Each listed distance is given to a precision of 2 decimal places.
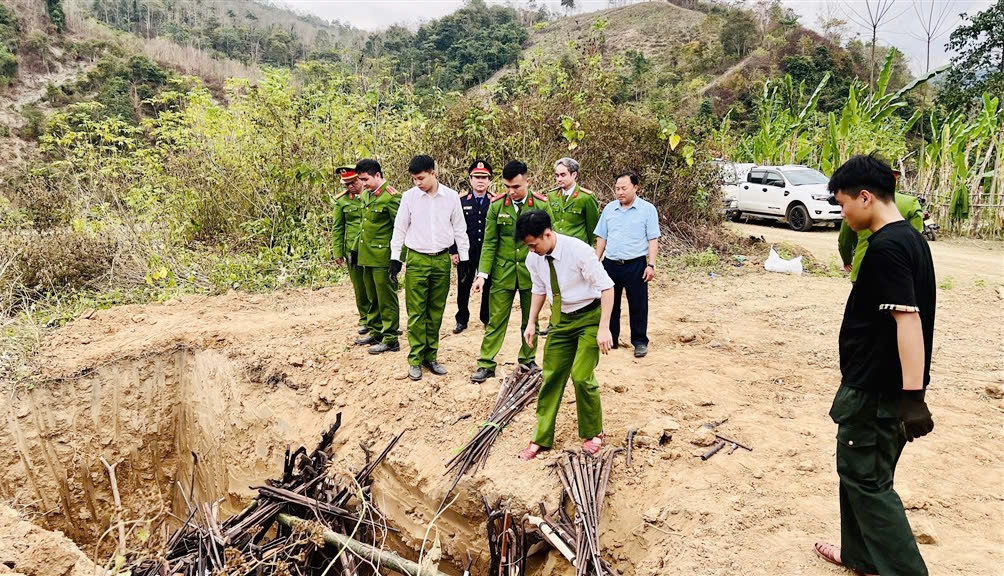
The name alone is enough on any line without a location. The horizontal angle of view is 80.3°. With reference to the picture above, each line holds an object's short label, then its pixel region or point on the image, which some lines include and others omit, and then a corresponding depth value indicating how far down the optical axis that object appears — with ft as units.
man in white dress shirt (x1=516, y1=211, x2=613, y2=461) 11.98
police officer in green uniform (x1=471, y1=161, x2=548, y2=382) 17.17
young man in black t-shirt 7.62
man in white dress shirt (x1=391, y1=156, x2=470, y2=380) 17.42
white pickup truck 45.91
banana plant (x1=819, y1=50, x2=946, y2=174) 48.11
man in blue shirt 18.89
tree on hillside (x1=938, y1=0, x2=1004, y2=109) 60.13
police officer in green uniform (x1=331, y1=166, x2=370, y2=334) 20.43
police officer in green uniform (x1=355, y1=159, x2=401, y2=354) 18.92
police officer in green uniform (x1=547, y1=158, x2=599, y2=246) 18.51
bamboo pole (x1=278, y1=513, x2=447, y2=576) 11.89
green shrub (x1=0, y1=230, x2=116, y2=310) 27.76
